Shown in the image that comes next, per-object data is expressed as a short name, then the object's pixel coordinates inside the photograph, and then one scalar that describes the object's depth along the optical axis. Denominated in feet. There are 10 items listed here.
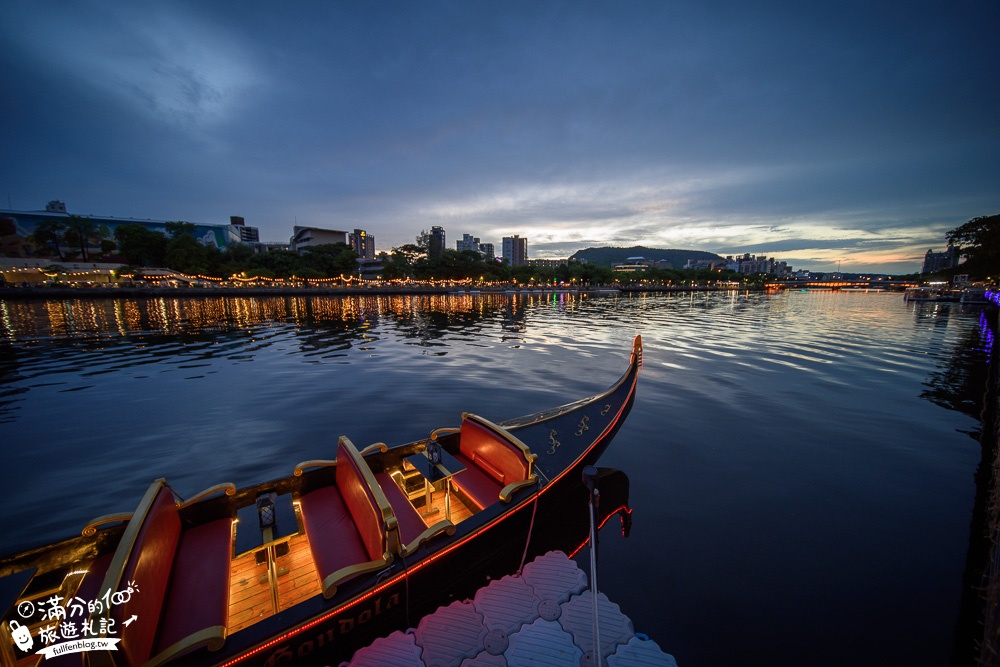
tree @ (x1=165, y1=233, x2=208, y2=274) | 282.56
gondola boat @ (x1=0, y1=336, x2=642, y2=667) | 9.78
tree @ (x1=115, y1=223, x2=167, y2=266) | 289.94
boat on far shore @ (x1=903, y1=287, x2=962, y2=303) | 234.56
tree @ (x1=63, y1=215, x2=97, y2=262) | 281.95
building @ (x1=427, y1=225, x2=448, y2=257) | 418.14
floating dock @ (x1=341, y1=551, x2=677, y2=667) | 13.23
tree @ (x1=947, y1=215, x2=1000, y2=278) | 160.86
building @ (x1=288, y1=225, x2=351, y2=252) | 500.33
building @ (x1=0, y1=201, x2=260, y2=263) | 278.05
